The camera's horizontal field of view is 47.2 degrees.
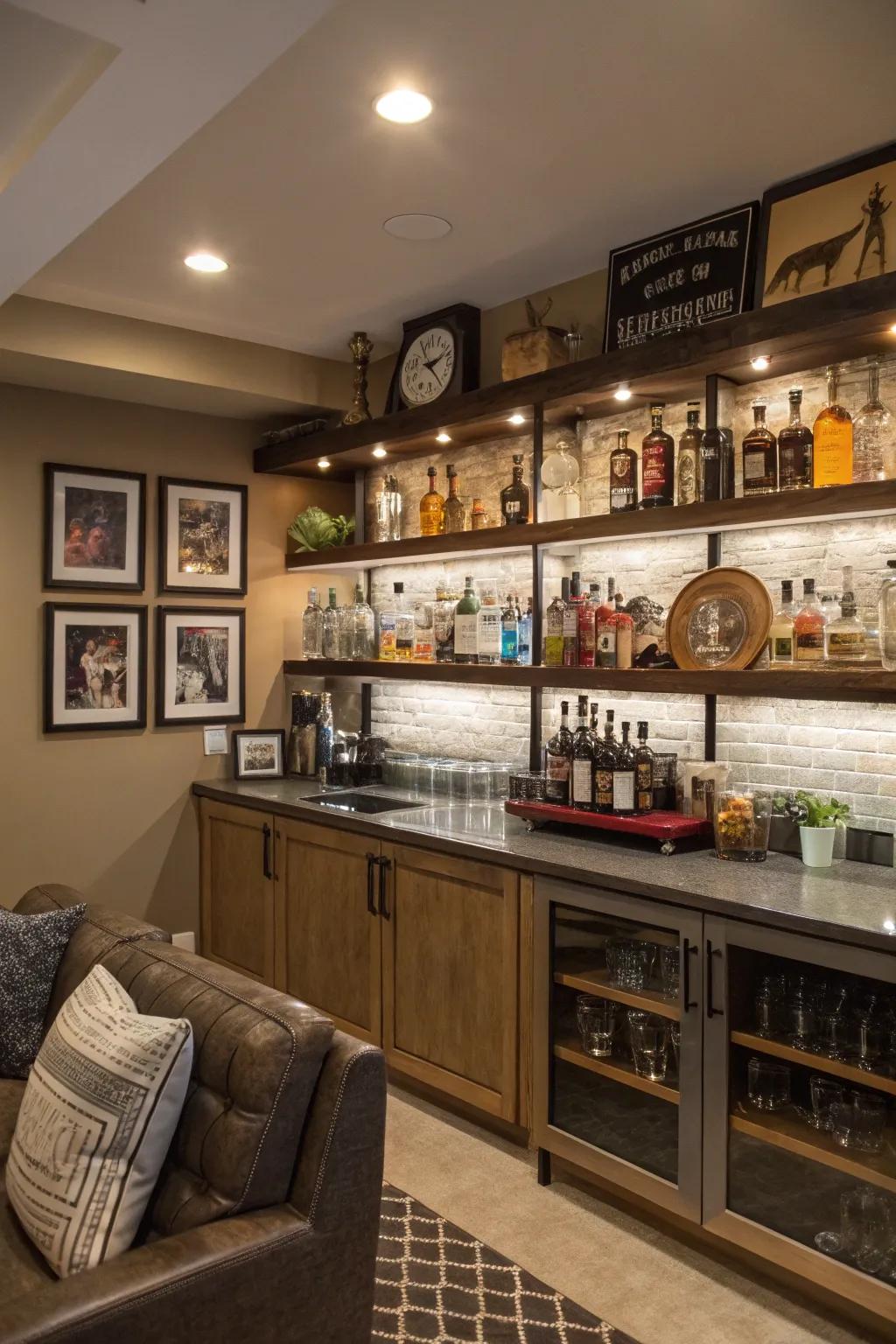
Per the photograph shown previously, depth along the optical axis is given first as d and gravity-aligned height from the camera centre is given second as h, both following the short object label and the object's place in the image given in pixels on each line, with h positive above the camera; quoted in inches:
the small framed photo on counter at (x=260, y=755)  180.7 -14.7
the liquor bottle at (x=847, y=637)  105.5 +4.1
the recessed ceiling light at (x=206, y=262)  133.2 +53.9
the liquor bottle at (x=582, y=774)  122.7 -12.0
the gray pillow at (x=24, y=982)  91.8 -28.1
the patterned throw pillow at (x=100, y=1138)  62.4 -29.6
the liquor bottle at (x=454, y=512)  158.9 +25.1
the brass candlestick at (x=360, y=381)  167.5 +48.5
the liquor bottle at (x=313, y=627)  181.2 +8.0
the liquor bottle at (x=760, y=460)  113.7 +24.1
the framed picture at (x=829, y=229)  104.0 +47.3
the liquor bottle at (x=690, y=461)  122.1 +25.7
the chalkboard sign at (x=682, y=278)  117.4 +47.7
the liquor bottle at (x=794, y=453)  110.7 +24.2
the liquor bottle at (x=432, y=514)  161.5 +25.3
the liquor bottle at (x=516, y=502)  144.9 +24.4
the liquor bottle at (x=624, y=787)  119.0 -13.0
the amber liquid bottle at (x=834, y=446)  108.6 +24.6
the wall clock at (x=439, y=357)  151.8 +48.1
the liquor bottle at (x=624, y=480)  128.7 +24.6
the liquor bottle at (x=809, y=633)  109.0 +4.6
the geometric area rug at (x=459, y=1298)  89.1 -57.0
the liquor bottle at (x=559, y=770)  127.8 -11.9
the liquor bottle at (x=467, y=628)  151.0 +6.7
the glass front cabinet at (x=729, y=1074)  87.0 -38.0
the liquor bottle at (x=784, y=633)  112.2 +4.8
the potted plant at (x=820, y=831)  106.5 -16.0
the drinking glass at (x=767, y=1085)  93.7 -37.6
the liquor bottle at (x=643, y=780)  119.8 -12.3
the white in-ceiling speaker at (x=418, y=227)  122.6 +54.3
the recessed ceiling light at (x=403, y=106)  95.3 +53.7
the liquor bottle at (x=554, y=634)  136.0 +5.4
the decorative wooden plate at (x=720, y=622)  113.6 +6.2
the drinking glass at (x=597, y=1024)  107.9 -37.0
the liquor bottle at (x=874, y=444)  106.9 +24.6
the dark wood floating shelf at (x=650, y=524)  102.7 +18.3
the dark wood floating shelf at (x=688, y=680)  101.6 -0.5
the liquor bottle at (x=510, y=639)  146.0 +5.1
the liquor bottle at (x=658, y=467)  125.1 +25.5
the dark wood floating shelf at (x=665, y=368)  102.0 +36.1
